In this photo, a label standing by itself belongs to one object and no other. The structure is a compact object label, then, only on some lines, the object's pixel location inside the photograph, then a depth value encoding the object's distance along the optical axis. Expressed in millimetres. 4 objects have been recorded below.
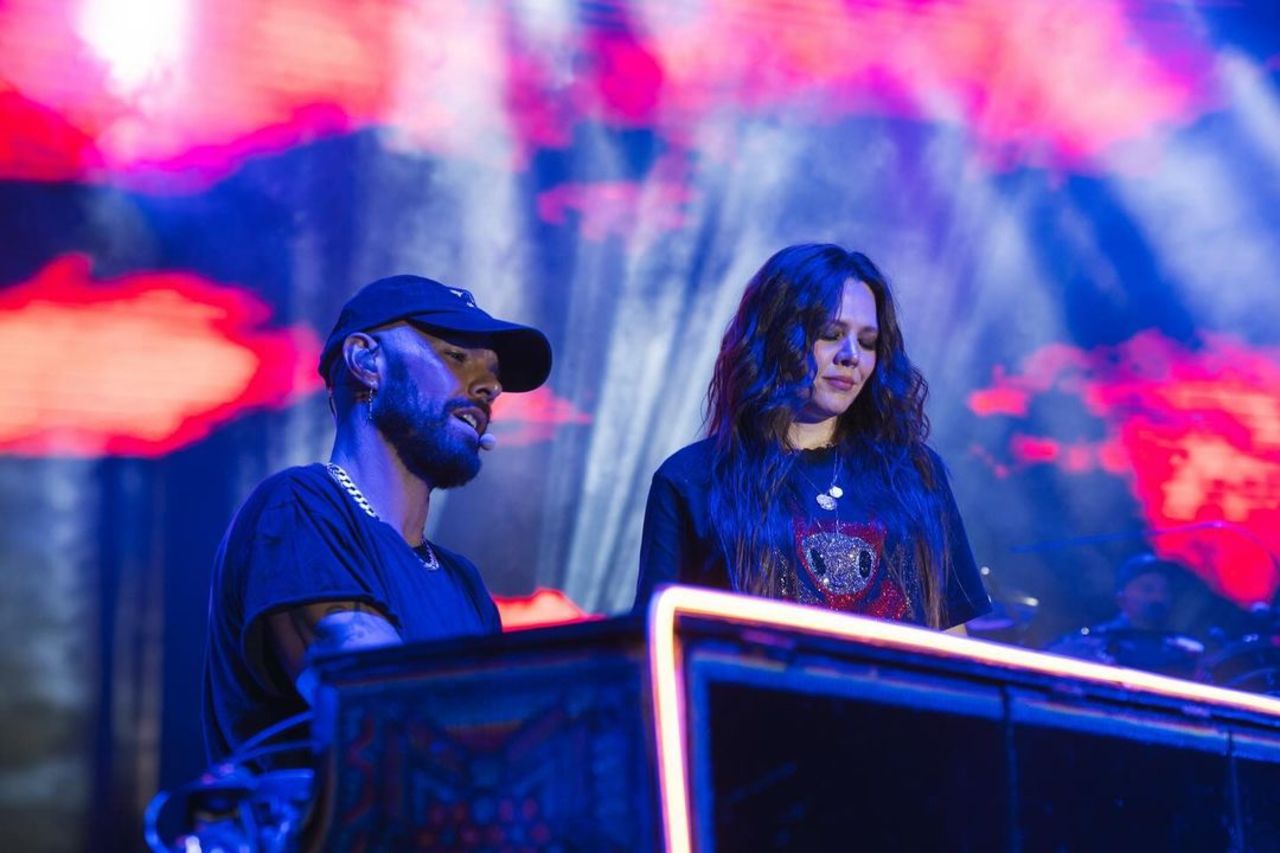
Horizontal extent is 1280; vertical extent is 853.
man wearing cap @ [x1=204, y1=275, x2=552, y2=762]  3932
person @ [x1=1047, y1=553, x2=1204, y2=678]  12047
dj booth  2486
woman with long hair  5301
